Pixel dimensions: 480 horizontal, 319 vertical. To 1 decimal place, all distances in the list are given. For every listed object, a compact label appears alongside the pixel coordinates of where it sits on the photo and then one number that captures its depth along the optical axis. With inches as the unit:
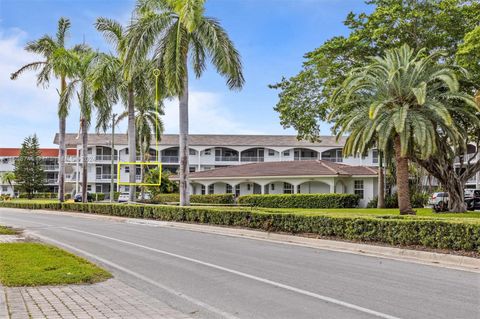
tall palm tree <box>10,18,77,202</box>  1462.8
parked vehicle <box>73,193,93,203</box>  2290.2
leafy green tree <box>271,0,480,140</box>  1080.8
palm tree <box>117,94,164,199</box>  2070.7
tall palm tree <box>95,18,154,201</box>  1339.8
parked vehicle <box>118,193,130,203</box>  2544.3
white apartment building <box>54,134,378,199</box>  2967.5
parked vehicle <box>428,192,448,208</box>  1413.6
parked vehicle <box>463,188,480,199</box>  1696.9
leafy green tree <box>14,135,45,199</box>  3280.0
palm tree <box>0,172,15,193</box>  3563.0
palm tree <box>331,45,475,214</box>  908.0
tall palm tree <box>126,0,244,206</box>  1010.7
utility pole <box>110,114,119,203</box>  1945.9
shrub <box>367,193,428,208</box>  1759.4
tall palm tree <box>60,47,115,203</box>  1418.6
